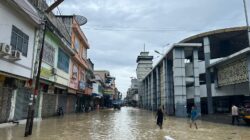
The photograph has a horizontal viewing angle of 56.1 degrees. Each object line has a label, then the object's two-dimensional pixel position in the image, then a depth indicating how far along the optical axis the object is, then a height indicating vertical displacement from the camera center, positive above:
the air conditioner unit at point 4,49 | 13.50 +2.96
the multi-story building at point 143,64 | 119.34 +19.24
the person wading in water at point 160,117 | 16.74 -1.07
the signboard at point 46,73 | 20.78 +2.57
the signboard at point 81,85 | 37.25 +2.58
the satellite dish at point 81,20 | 36.12 +12.48
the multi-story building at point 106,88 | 78.69 +4.48
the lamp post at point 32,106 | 11.63 -0.28
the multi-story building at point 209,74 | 29.70 +3.99
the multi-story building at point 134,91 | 126.06 +6.10
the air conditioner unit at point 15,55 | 14.92 +2.88
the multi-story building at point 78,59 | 31.19 +6.32
